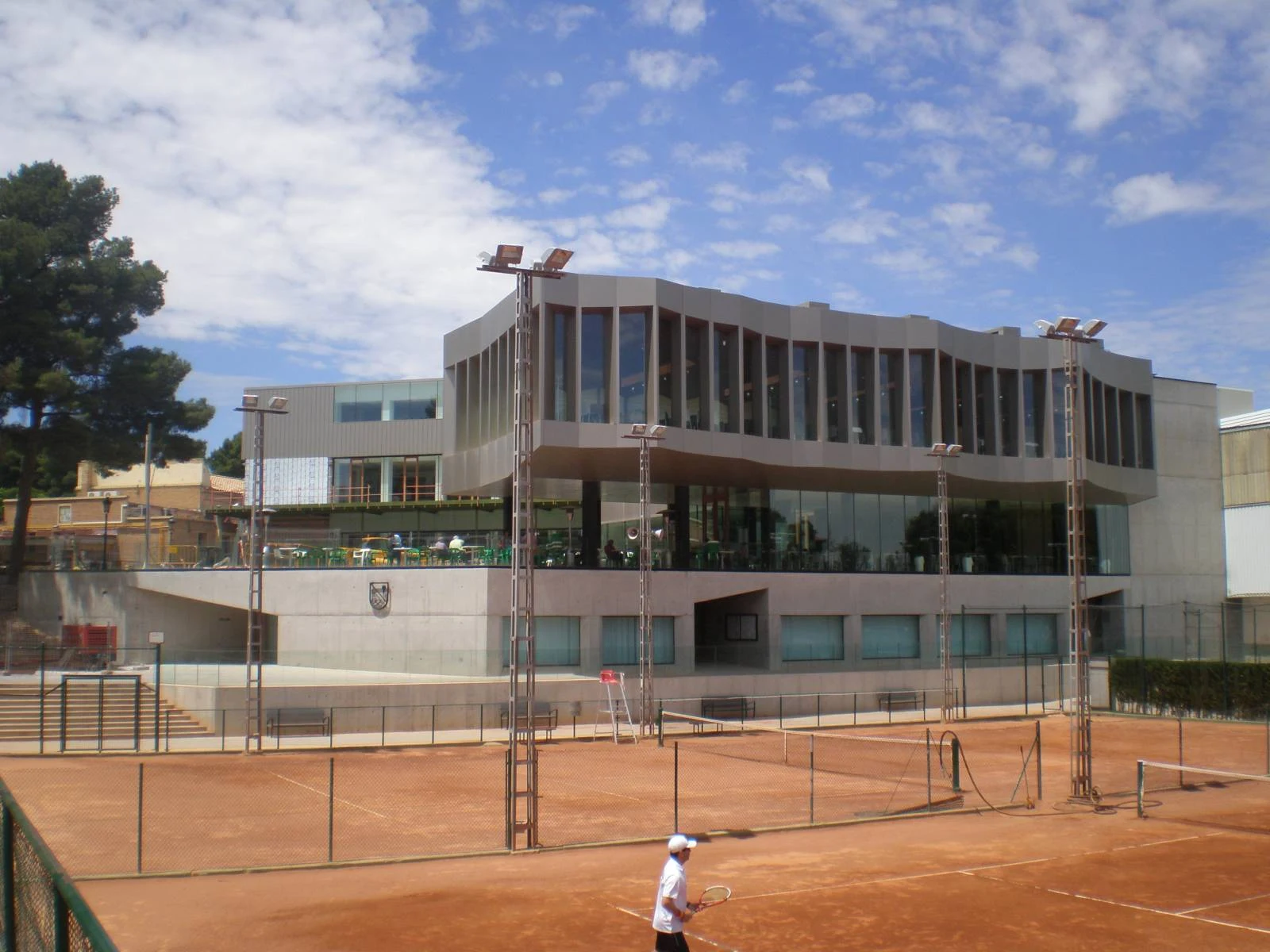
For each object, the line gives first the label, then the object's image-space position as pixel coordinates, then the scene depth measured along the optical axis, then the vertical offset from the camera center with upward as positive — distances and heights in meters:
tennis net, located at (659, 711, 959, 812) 26.80 -5.12
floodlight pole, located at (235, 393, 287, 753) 33.62 +1.26
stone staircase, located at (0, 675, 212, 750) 36.22 -4.50
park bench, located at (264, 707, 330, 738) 37.88 -4.68
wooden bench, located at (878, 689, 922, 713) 49.19 -5.10
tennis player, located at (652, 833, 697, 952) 11.41 -3.33
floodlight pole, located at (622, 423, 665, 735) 38.81 -0.39
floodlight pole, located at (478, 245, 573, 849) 20.70 +1.50
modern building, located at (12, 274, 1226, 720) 45.62 +4.31
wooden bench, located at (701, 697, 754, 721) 45.09 -5.04
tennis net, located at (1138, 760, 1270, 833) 23.77 -4.99
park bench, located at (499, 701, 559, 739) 40.16 -4.88
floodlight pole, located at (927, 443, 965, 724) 44.12 -0.48
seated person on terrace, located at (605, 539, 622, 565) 49.22 +1.29
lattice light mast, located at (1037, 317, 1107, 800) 25.67 +0.45
